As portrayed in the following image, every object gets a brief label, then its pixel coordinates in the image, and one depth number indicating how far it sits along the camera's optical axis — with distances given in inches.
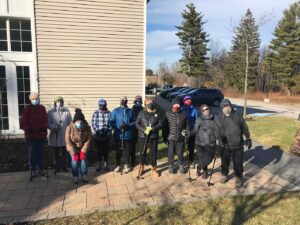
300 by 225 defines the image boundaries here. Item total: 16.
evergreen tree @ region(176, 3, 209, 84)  1406.3
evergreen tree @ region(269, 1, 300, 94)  1224.6
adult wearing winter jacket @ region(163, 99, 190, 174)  189.5
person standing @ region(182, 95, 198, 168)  212.2
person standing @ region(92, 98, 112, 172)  193.7
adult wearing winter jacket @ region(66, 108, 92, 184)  171.4
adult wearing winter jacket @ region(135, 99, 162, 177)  188.3
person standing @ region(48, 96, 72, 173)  188.1
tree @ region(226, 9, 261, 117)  1398.6
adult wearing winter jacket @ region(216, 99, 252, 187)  174.6
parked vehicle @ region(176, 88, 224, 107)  725.0
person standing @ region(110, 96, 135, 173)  194.5
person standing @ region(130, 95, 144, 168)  204.0
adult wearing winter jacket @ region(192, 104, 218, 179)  185.9
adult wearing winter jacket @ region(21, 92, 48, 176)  178.5
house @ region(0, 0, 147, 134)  278.2
